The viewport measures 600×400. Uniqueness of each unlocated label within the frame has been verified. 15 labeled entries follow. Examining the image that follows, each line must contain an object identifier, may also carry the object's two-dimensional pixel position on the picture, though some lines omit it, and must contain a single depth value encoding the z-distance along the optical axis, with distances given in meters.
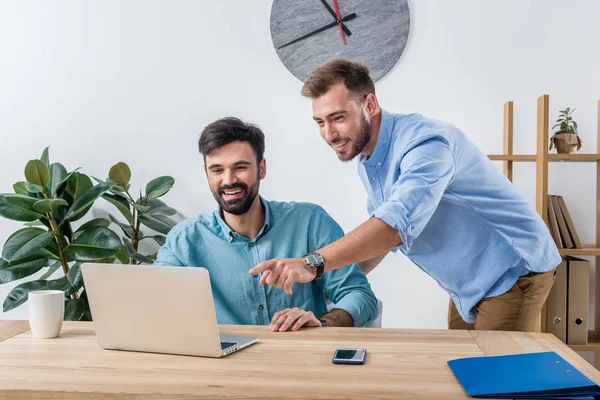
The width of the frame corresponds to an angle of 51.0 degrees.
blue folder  1.16
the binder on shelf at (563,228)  2.99
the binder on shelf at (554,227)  2.97
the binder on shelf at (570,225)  2.99
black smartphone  1.38
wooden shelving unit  2.91
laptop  1.42
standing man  2.06
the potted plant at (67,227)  2.93
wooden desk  1.21
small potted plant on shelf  3.00
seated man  2.16
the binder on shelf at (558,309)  2.95
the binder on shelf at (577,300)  2.95
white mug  1.66
